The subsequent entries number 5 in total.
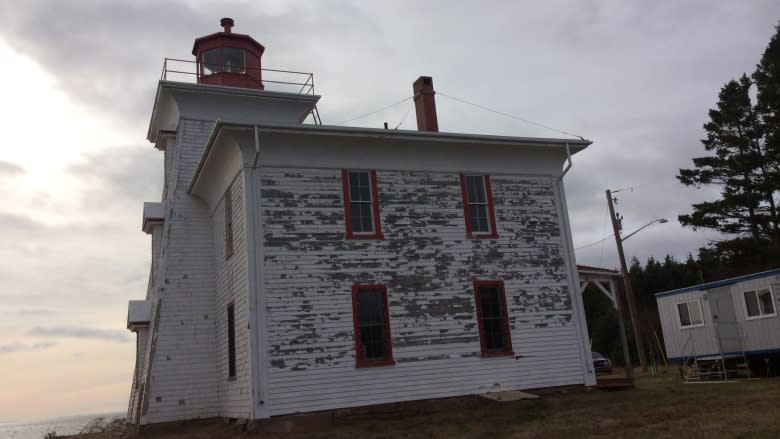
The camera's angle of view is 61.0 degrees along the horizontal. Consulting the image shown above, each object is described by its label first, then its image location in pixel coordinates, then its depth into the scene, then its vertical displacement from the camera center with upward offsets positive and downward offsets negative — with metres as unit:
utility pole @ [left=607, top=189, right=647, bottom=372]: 27.11 +2.12
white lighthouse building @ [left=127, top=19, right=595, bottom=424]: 15.91 +2.69
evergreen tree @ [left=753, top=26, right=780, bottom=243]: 39.88 +14.30
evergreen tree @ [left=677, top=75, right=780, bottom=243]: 40.66 +10.59
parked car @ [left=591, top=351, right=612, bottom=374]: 26.95 -0.45
